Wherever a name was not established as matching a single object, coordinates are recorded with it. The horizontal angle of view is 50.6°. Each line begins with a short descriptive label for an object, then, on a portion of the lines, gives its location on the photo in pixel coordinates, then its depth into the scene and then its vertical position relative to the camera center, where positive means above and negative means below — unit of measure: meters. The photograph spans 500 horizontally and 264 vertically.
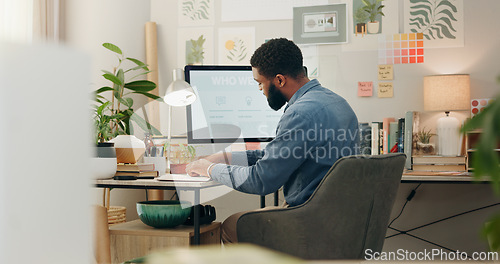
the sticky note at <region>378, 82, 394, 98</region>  3.40 +0.27
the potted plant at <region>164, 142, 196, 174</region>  2.38 -0.10
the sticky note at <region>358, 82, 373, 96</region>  3.43 +0.28
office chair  1.62 -0.26
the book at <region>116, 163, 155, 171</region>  2.23 -0.14
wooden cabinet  2.09 -0.43
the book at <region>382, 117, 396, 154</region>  3.17 -0.02
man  1.83 -0.07
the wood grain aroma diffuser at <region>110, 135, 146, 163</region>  2.32 -0.07
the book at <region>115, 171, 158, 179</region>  2.21 -0.17
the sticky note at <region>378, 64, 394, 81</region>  3.41 +0.39
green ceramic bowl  2.14 -0.33
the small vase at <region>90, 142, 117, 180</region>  2.12 -0.11
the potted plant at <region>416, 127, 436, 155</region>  3.17 -0.07
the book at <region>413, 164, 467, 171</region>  2.89 -0.20
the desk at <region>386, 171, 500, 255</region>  2.62 -0.23
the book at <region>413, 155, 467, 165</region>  2.90 -0.16
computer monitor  2.66 +0.13
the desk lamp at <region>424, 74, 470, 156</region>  3.06 +0.19
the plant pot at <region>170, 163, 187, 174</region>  2.25 -0.15
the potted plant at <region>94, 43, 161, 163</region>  2.33 +0.09
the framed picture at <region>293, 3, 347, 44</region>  3.49 +0.72
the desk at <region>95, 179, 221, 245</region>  1.96 -0.20
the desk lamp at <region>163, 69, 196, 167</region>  2.68 +0.20
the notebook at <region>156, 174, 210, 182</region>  2.04 -0.18
